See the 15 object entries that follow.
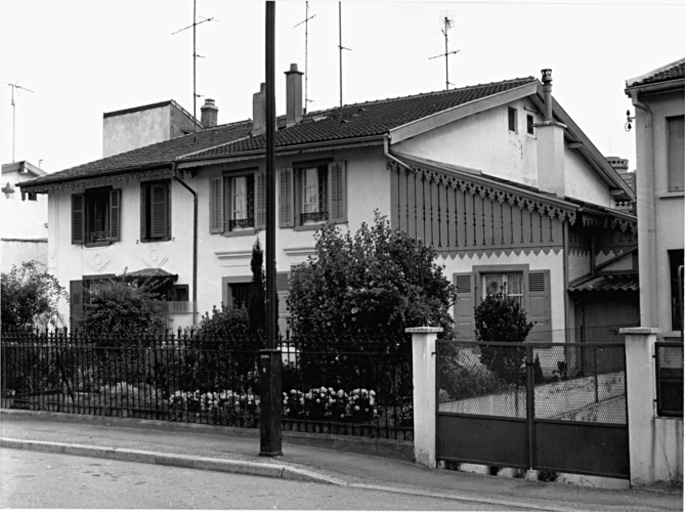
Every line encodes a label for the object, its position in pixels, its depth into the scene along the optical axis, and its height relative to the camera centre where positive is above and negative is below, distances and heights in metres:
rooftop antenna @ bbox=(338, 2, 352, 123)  26.34 +7.97
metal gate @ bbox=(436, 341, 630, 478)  10.42 -1.06
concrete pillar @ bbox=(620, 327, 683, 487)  9.95 -1.18
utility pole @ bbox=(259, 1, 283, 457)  11.55 +0.05
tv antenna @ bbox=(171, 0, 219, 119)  28.66 +8.51
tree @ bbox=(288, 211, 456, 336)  14.18 +0.43
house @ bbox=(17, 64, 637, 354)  21.05 +3.05
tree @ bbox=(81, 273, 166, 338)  20.95 +0.15
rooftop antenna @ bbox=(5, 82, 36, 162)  21.48 +5.74
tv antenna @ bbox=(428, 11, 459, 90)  28.04 +8.39
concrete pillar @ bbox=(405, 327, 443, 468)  11.69 -0.96
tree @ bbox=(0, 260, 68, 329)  23.73 +0.50
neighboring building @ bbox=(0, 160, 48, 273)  38.47 +4.13
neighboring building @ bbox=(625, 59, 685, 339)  18.61 +2.13
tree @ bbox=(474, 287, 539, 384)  18.53 -0.12
